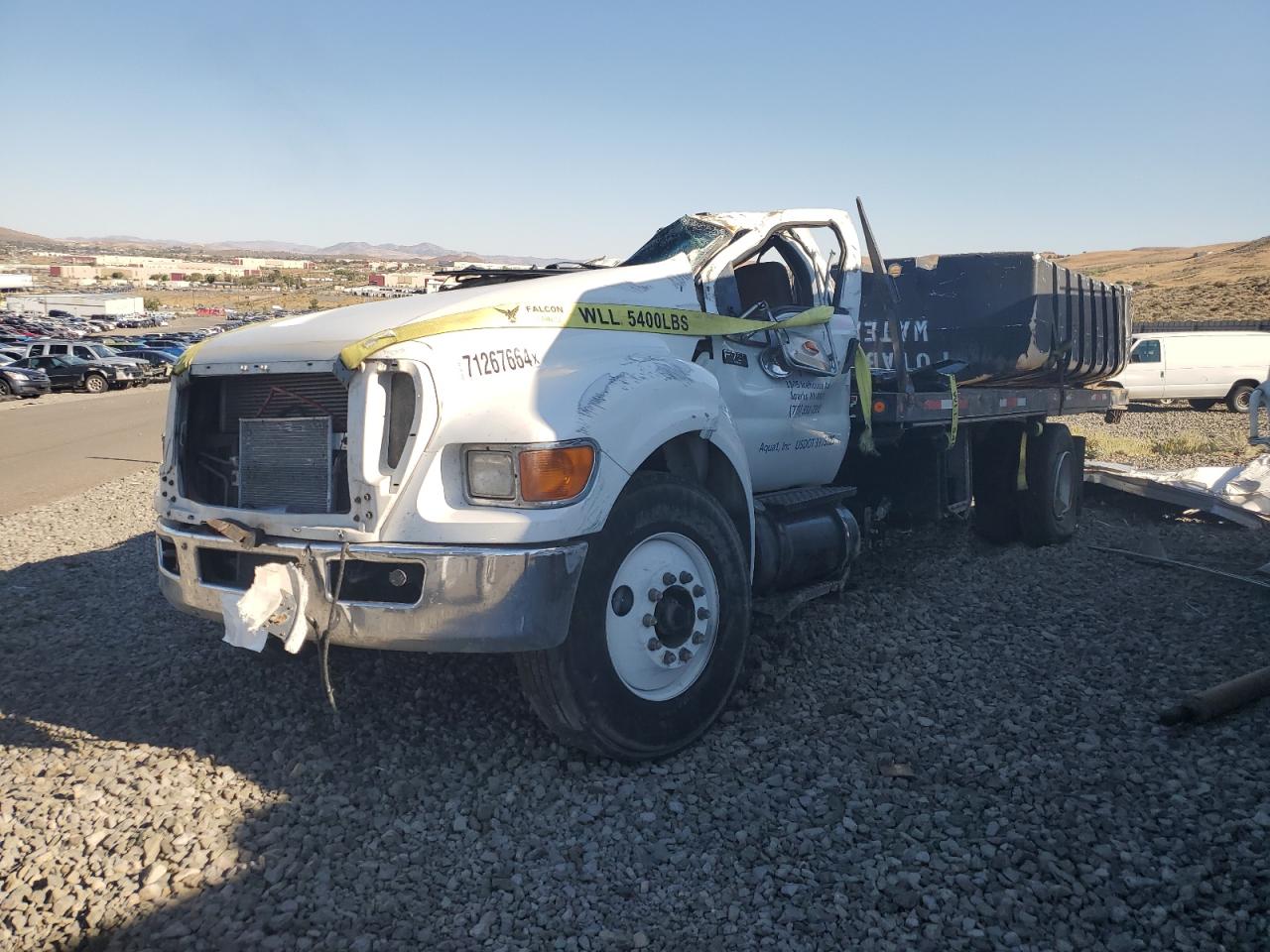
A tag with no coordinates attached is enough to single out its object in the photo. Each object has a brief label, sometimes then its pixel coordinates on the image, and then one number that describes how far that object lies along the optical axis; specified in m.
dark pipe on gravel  4.35
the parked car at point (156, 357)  38.28
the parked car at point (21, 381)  30.52
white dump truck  3.67
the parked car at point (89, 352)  33.31
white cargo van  22.56
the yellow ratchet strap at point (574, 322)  3.77
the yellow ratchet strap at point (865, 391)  6.13
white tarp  9.02
